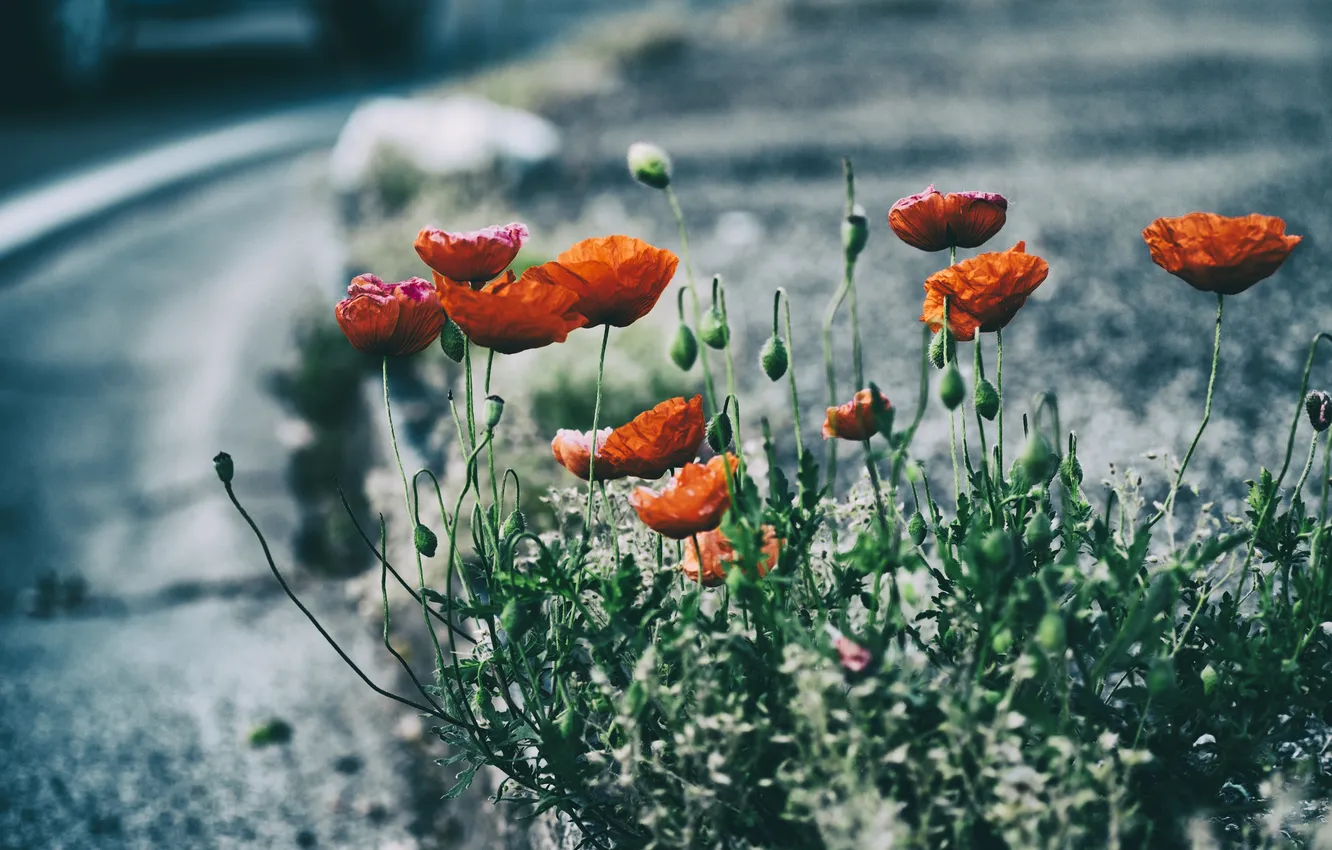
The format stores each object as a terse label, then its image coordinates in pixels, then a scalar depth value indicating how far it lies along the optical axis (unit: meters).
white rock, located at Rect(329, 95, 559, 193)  2.45
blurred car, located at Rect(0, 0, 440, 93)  3.51
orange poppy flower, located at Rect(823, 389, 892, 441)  0.78
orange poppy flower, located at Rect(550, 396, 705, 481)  0.80
